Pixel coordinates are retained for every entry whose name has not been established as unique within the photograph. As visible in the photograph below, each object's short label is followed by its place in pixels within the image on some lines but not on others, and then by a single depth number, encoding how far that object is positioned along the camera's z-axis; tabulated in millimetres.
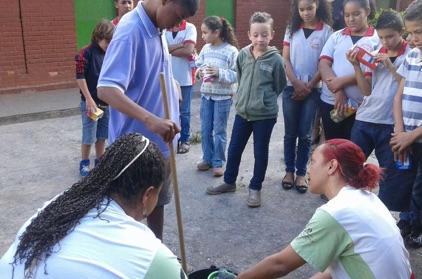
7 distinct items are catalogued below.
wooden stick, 2752
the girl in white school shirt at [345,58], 4135
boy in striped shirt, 3433
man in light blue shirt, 2633
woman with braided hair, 1492
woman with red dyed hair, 2047
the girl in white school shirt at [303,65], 4559
